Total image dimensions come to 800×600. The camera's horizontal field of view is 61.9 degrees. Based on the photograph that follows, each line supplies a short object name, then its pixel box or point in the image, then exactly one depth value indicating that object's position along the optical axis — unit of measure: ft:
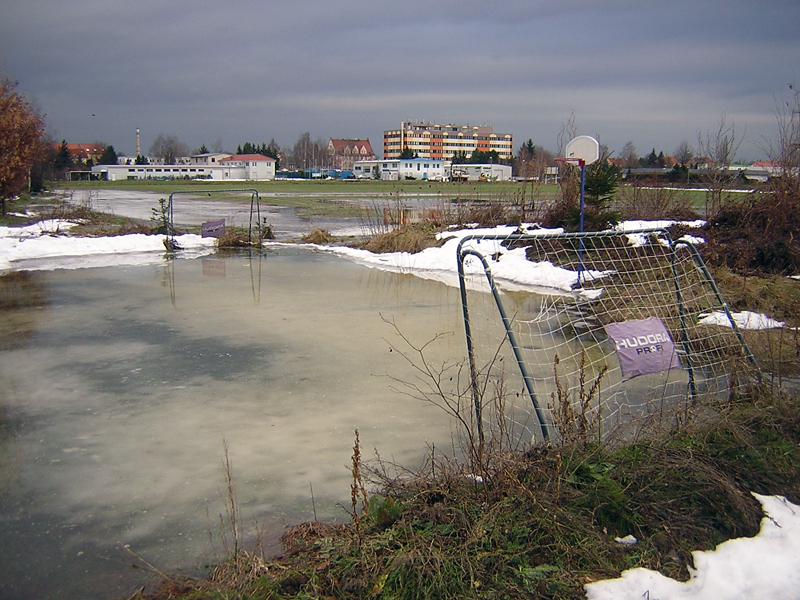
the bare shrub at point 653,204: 60.49
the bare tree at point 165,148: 570.83
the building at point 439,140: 598.75
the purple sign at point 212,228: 60.03
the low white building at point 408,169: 413.18
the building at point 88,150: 529.12
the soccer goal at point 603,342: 16.16
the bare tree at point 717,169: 54.03
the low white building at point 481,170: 379.49
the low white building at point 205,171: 392.00
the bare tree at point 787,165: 45.21
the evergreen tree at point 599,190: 47.03
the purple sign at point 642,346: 15.92
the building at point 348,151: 593.83
